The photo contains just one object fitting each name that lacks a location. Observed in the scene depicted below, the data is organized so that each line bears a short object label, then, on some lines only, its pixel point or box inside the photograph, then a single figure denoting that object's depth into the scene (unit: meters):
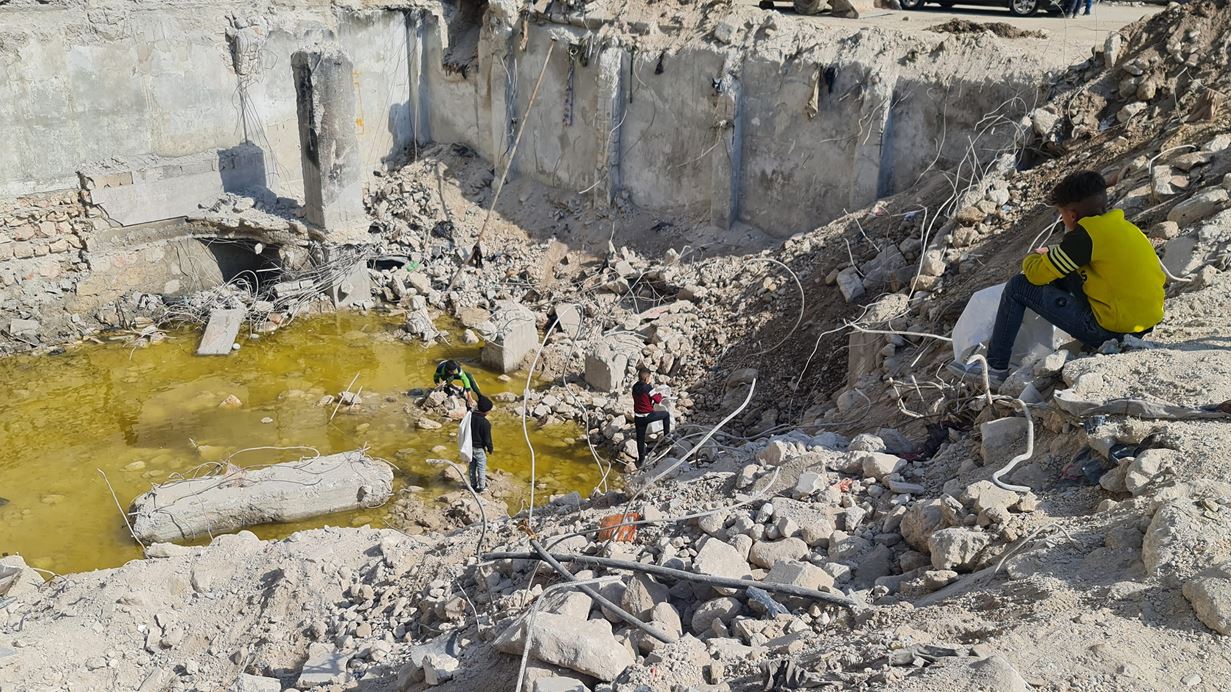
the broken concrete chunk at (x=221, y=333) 12.52
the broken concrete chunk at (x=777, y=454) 6.53
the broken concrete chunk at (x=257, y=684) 5.70
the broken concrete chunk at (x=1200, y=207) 7.28
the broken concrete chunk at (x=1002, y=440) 5.54
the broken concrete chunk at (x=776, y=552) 5.22
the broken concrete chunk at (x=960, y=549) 4.62
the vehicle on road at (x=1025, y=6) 13.36
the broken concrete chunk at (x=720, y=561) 5.07
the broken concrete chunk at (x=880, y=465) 5.83
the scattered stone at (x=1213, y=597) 3.58
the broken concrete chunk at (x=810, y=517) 5.35
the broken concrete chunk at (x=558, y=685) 4.30
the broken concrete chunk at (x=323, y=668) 5.61
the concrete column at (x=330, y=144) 12.94
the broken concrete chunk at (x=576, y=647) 4.35
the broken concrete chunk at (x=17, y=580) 7.31
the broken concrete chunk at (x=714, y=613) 4.74
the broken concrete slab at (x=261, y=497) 8.93
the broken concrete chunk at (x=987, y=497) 4.80
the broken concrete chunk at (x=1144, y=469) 4.59
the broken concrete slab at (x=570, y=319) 12.32
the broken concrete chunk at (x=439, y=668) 5.03
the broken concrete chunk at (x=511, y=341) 11.88
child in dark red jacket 9.34
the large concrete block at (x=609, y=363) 11.15
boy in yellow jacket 5.61
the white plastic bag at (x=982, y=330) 6.38
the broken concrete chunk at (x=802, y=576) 4.74
